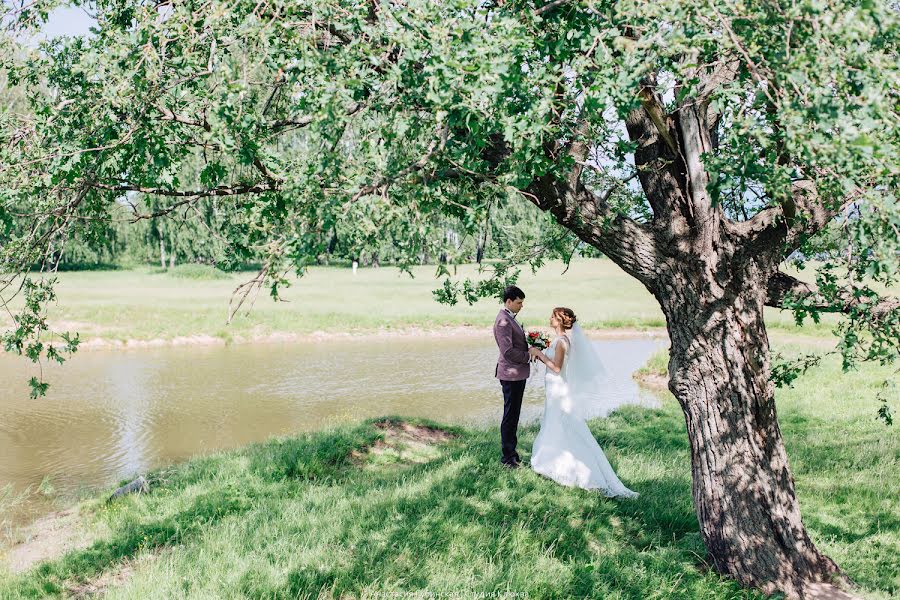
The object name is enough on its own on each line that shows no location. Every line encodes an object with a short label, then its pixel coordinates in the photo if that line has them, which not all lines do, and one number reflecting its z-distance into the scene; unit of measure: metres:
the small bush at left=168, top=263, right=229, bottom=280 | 53.51
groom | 8.50
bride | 8.22
